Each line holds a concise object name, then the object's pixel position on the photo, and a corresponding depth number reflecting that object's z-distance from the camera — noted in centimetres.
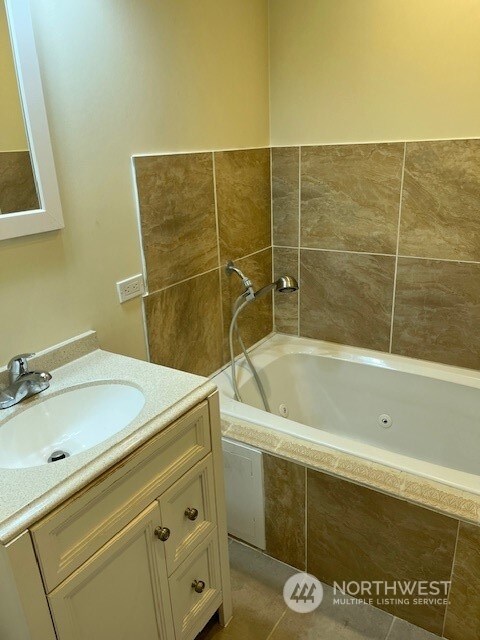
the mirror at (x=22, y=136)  118
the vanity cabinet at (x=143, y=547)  94
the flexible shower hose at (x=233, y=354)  203
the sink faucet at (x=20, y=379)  124
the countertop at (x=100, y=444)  88
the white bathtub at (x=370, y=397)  204
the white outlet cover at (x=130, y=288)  160
